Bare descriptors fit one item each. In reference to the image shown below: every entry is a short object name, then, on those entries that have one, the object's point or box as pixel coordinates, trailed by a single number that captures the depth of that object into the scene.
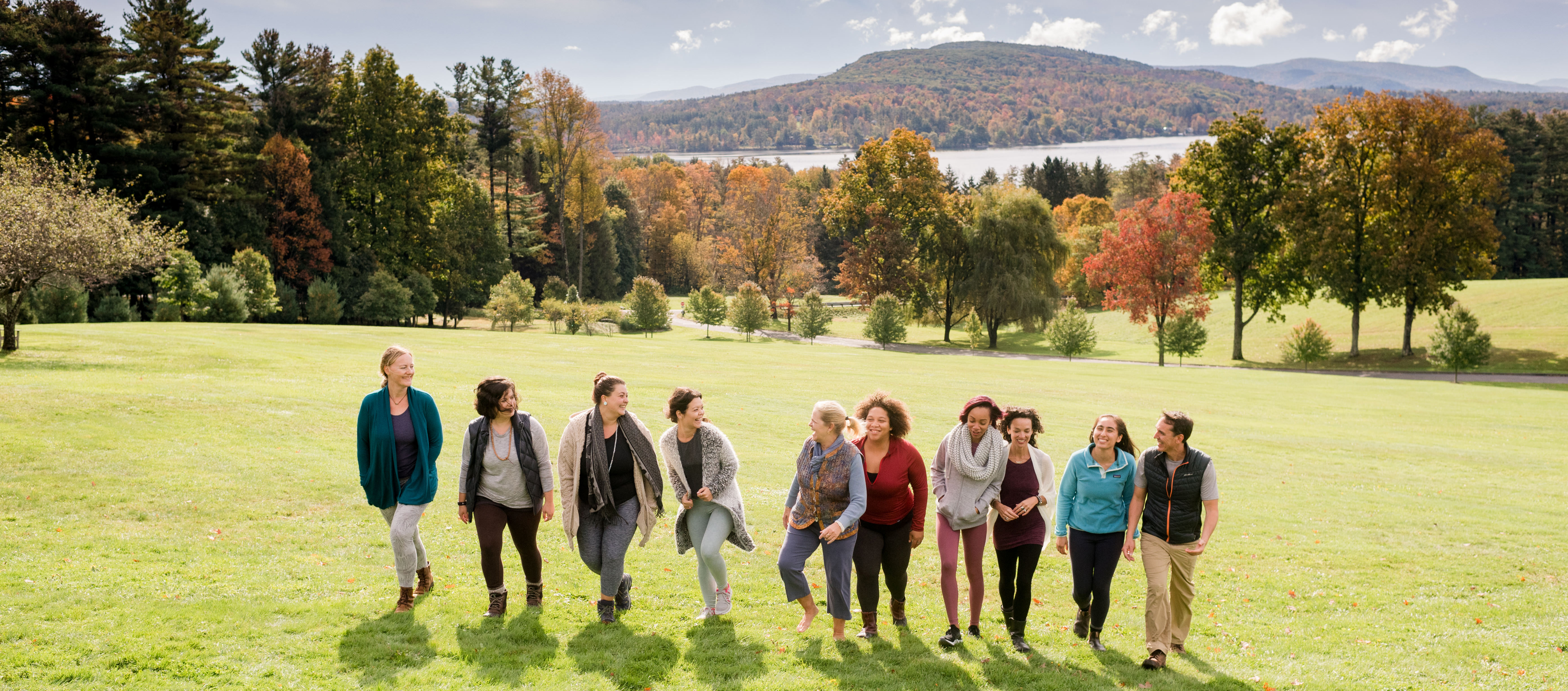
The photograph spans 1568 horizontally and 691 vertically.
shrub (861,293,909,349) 49.22
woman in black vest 6.61
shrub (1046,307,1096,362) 46.66
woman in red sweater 6.52
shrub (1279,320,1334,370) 40.59
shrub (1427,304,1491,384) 35.69
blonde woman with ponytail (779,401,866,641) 6.43
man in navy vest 6.37
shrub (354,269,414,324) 46.16
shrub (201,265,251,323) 36.50
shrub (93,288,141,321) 34.66
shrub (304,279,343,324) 44.69
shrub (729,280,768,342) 52.97
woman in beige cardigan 6.70
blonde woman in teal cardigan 6.64
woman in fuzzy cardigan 6.71
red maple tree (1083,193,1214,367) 45.03
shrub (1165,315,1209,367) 42.31
